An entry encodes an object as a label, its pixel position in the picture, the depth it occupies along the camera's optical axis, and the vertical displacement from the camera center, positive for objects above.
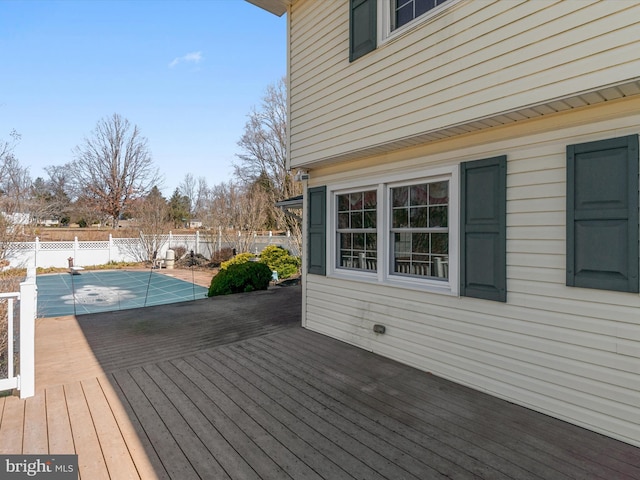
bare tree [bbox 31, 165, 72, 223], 28.00 +4.38
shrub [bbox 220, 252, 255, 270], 11.91 -0.71
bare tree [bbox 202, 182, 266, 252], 18.09 +1.24
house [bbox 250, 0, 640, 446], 2.42 +0.47
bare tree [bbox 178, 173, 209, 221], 33.19 +5.18
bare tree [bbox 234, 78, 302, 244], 21.86 +6.06
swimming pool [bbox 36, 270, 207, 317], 12.20 -2.17
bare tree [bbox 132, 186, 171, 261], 19.91 +0.74
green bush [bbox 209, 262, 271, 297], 8.52 -1.03
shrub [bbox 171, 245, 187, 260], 20.52 -0.74
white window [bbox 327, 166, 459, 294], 3.60 +0.10
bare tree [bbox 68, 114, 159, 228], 27.11 +5.82
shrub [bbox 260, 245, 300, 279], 13.78 -0.90
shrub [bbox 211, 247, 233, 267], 18.43 -0.91
